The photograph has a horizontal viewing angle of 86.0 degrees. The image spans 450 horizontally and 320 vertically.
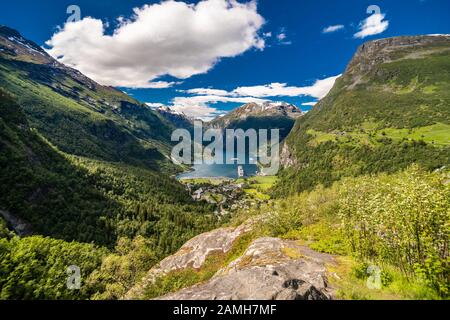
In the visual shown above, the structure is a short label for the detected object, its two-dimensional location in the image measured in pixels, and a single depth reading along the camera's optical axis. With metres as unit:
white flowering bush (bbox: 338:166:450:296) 11.50
